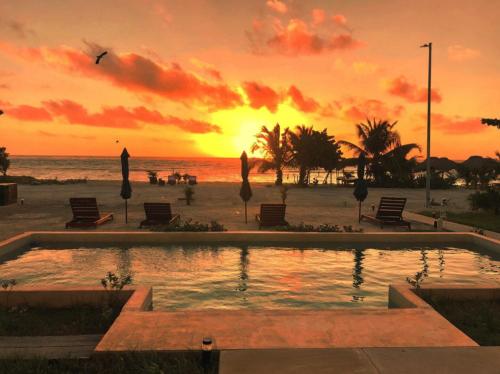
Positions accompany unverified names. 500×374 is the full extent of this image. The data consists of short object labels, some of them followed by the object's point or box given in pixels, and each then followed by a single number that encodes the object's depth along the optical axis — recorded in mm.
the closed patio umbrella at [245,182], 17703
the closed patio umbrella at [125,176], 17003
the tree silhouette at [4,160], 53559
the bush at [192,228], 14891
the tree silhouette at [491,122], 19984
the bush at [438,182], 42844
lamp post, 25078
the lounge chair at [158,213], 16516
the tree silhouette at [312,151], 44562
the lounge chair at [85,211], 16609
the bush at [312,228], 15375
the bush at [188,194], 24417
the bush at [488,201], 21938
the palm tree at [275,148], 46156
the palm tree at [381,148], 45062
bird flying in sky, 16869
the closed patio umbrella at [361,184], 18094
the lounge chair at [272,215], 16656
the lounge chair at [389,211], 17172
